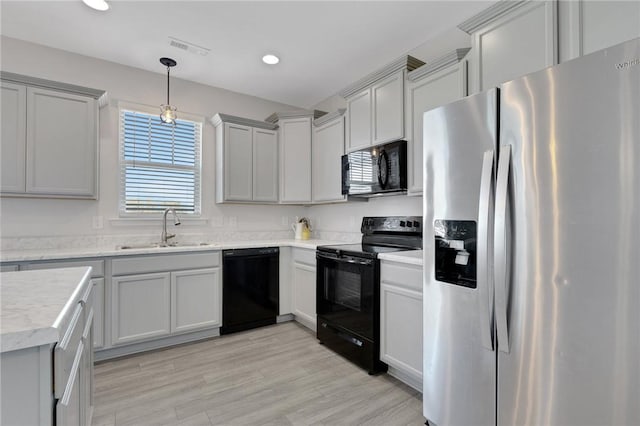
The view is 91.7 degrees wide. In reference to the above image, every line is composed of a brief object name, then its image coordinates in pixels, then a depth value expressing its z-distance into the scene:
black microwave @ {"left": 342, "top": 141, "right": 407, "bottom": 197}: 2.66
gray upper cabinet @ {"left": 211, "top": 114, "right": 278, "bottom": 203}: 3.63
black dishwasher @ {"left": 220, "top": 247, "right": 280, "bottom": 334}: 3.24
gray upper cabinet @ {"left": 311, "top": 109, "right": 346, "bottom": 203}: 3.46
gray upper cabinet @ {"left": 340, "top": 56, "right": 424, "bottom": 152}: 2.69
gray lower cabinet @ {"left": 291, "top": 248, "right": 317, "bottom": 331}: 3.27
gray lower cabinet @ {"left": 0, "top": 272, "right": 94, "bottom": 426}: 0.69
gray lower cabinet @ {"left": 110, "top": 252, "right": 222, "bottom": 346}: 2.70
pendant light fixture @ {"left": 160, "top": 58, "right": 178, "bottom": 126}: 2.91
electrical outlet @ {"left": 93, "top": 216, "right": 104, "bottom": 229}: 3.10
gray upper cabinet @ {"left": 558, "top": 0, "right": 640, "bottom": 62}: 1.45
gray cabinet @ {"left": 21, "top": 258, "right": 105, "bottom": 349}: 2.56
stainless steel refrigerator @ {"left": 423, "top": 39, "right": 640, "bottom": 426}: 1.07
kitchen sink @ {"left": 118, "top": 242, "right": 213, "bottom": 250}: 3.20
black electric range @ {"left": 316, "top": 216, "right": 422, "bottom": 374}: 2.40
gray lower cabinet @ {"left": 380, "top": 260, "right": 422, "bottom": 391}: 2.07
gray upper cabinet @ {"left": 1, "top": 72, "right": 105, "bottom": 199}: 2.51
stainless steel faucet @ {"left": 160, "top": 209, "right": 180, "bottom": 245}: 3.34
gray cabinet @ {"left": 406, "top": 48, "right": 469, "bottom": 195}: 2.26
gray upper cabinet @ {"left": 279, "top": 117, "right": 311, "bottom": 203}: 3.91
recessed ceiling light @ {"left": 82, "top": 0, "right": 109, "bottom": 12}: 2.32
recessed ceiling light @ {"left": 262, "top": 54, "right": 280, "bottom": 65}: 3.12
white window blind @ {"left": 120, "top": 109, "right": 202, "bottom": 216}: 3.32
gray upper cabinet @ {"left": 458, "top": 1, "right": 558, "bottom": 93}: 1.72
